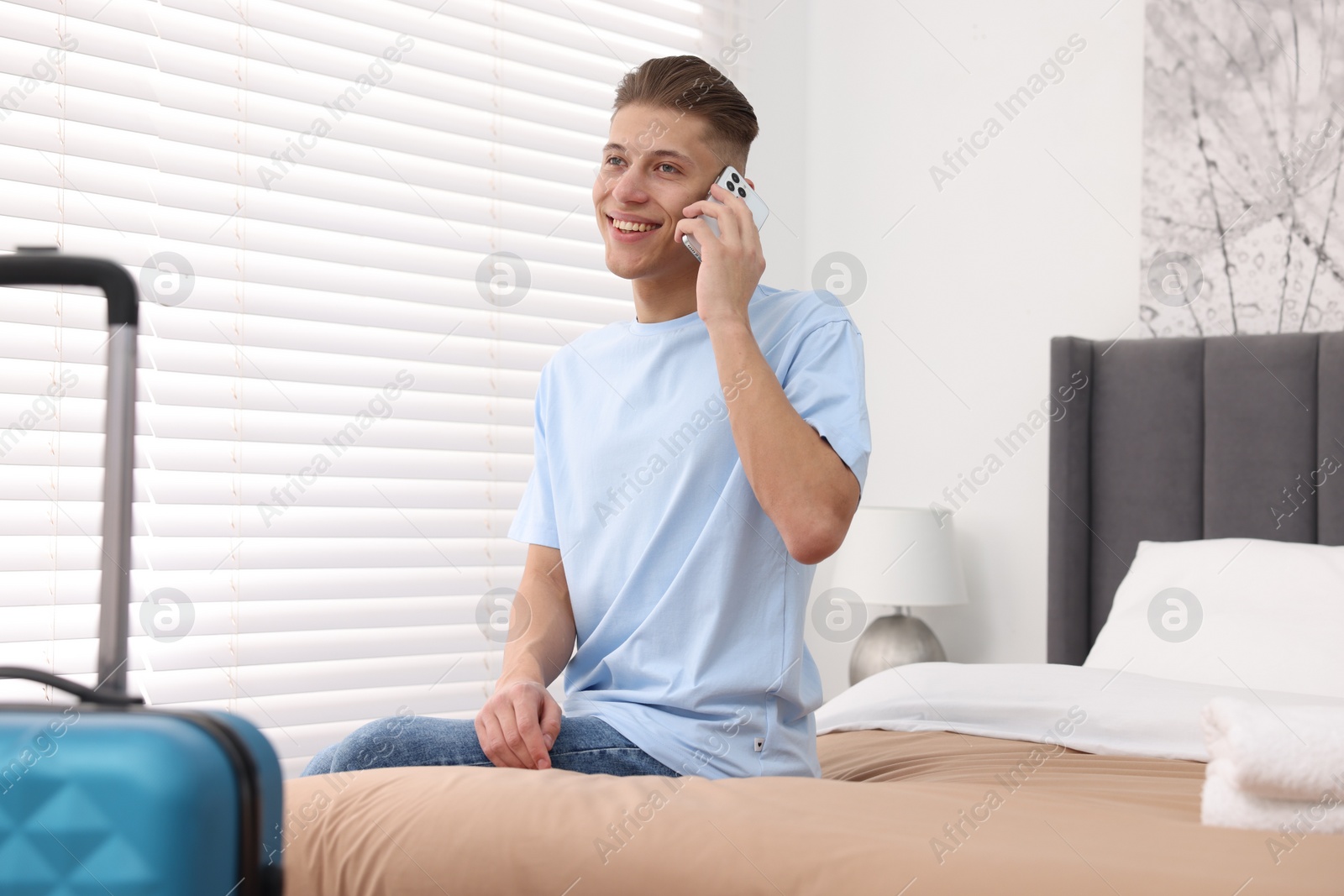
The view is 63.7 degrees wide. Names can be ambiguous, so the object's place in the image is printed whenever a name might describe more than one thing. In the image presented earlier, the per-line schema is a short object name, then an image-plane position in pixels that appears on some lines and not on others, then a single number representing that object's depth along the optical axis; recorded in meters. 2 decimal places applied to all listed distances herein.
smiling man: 1.18
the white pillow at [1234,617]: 2.01
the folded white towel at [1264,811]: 0.82
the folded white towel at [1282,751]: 0.80
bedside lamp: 2.87
